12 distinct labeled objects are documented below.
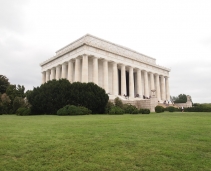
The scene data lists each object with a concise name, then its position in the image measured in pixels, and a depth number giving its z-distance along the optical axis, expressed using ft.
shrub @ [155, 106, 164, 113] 103.80
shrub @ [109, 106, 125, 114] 92.67
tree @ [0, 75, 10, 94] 153.79
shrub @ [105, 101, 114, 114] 101.60
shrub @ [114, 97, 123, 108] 115.61
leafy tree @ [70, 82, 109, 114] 99.35
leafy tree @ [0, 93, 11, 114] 117.29
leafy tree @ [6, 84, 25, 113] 117.18
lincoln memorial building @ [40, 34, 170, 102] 163.53
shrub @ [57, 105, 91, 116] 84.38
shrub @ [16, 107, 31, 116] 94.84
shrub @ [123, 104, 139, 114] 97.58
